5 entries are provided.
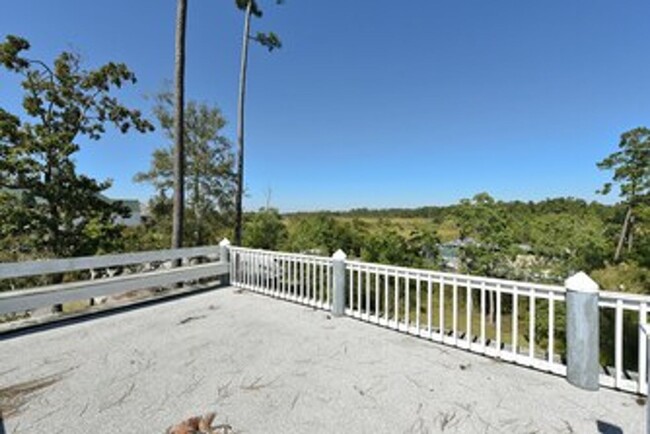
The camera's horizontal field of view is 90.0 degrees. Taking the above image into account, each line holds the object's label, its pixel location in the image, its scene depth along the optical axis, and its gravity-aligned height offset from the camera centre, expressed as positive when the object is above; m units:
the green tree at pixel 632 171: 17.83 +2.91
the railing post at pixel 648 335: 1.63 -0.61
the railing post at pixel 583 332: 2.68 -0.92
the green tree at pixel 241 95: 9.72 +3.65
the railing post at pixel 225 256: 6.80 -0.82
